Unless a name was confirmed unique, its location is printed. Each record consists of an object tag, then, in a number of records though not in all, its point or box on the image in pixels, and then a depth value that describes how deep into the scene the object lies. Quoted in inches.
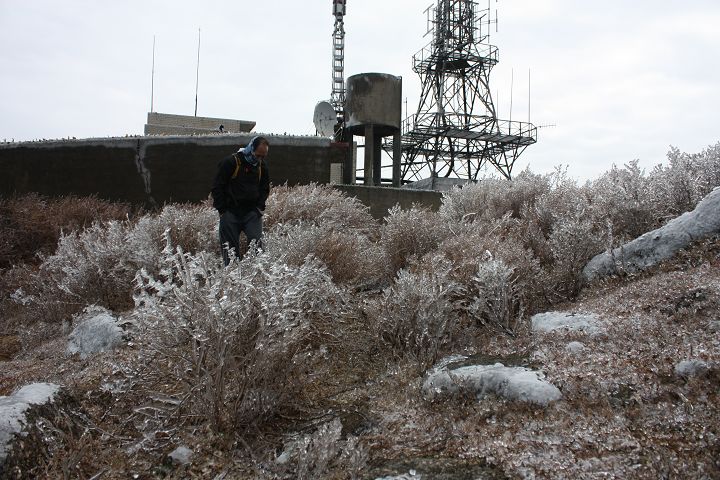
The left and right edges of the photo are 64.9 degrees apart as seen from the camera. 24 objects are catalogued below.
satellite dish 762.8
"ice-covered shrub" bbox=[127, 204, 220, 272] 253.6
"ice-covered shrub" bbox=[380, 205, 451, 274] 252.1
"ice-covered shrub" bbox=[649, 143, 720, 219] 239.0
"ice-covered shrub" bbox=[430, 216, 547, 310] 192.2
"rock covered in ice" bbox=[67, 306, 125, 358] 187.9
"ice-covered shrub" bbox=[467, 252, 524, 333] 171.2
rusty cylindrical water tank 672.4
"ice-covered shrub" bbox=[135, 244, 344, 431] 118.7
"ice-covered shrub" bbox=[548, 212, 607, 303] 200.1
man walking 236.7
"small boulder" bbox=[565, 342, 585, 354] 135.0
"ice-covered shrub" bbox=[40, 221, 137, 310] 255.0
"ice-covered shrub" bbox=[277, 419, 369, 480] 97.4
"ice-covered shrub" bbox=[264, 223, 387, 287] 221.1
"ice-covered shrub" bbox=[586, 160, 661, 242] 233.3
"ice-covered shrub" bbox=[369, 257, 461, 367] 158.7
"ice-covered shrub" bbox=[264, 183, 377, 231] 322.3
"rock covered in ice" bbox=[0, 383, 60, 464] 110.2
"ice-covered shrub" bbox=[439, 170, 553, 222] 327.6
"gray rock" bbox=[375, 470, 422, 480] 97.7
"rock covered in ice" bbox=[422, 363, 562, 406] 115.4
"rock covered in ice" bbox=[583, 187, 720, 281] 189.0
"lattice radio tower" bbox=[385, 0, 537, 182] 1192.2
